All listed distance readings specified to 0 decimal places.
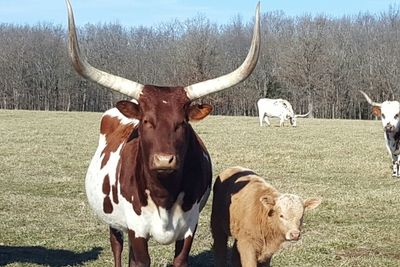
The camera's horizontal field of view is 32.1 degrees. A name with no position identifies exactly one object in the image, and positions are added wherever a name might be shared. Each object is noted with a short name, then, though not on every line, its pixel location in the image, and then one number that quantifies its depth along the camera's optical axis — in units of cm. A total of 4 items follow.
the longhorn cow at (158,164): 494
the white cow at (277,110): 3962
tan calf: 632
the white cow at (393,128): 1636
